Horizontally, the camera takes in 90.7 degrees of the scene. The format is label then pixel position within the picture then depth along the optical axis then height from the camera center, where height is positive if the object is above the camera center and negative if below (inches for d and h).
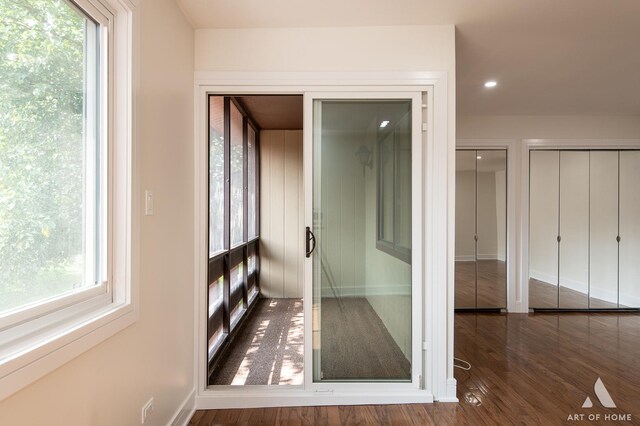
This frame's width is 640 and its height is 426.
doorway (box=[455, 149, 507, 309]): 167.3 -6.5
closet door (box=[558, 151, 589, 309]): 168.4 -7.0
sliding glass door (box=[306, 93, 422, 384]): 86.9 -5.9
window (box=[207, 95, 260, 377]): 112.2 -3.6
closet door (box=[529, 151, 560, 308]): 167.5 -8.0
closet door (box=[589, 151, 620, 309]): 168.2 -10.2
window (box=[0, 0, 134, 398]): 37.9 +4.9
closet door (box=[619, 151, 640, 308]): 167.8 -10.0
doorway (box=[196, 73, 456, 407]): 84.5 -19.1
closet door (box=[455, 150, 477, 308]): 167.8 -7.6
